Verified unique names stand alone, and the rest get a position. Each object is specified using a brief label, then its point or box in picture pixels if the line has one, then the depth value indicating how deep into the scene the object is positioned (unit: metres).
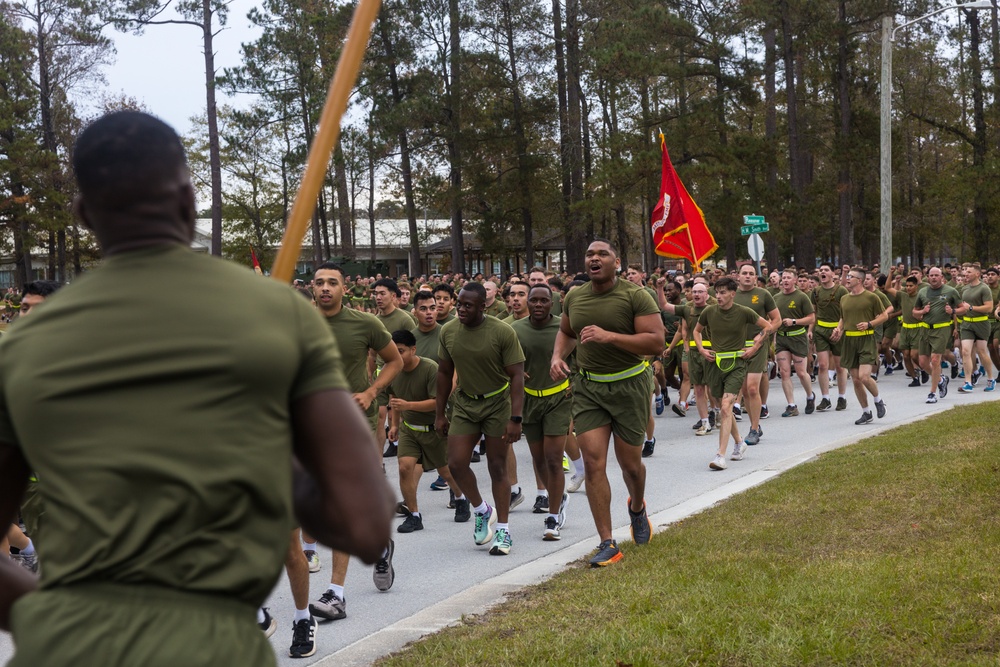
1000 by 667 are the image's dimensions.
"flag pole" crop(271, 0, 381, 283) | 2.39
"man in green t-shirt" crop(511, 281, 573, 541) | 9.62
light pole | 26.67
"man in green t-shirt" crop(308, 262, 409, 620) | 7.96
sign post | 26.61
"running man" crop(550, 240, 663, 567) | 8.19
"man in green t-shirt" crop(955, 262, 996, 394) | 19.39
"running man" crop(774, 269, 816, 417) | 17.41
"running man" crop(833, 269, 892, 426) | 16.12
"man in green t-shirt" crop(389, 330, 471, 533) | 9.84
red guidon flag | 18.31
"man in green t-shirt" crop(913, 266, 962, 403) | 18.84
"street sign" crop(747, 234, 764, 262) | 27.48
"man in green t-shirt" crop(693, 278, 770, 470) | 13.66
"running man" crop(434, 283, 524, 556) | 9.13
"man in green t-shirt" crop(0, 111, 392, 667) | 2.03
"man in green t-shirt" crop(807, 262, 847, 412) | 17.75
